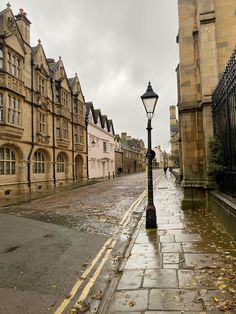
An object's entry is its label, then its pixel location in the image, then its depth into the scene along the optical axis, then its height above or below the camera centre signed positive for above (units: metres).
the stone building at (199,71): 11.39 +3.91
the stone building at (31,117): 20.23 +4.50
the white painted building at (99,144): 40.59 +3.69
